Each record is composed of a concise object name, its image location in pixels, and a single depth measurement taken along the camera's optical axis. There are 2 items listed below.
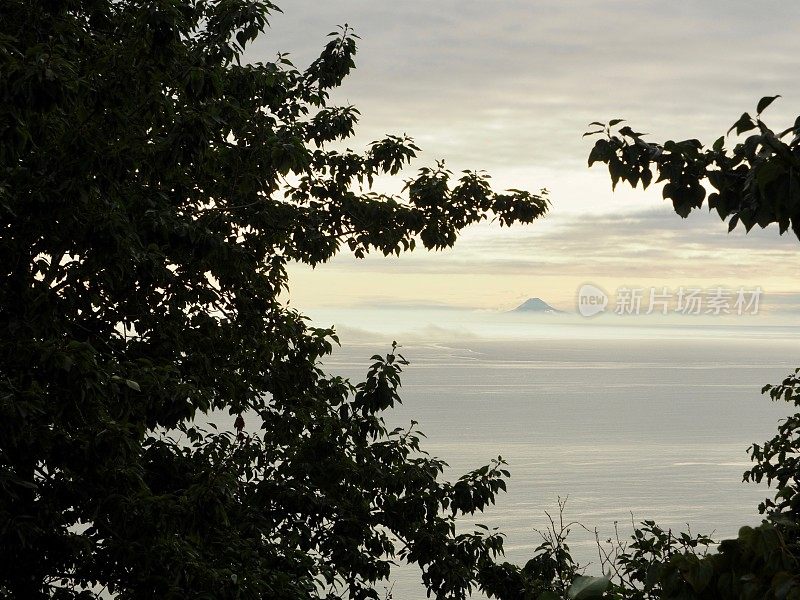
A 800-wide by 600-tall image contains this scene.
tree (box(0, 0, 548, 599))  13.28
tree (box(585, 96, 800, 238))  7.24
